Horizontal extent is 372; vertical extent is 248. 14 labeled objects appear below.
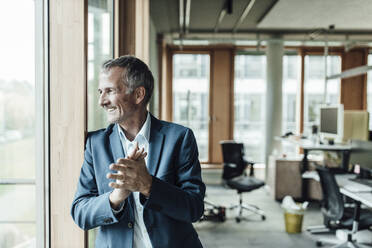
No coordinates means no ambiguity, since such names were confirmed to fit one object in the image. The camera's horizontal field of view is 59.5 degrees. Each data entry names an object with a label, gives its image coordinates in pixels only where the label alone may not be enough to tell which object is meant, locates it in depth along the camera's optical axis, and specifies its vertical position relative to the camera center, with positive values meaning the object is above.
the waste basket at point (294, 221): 4.30 -1.42
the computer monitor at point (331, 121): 4.60 -0.10
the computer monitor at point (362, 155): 3.77 -0.48
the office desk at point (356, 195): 3.04 -0.78
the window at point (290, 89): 8.26 +0.64
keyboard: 3.50 -0.74
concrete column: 7.06 +0.43
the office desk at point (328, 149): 4.62 -0.51
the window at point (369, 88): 8.06 +0.68
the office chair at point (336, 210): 3.50 -1.08
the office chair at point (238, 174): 5.00 -1.00
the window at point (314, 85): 8.23 +0.75
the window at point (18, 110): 1.45 +0.00
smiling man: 1.13 -0.22
